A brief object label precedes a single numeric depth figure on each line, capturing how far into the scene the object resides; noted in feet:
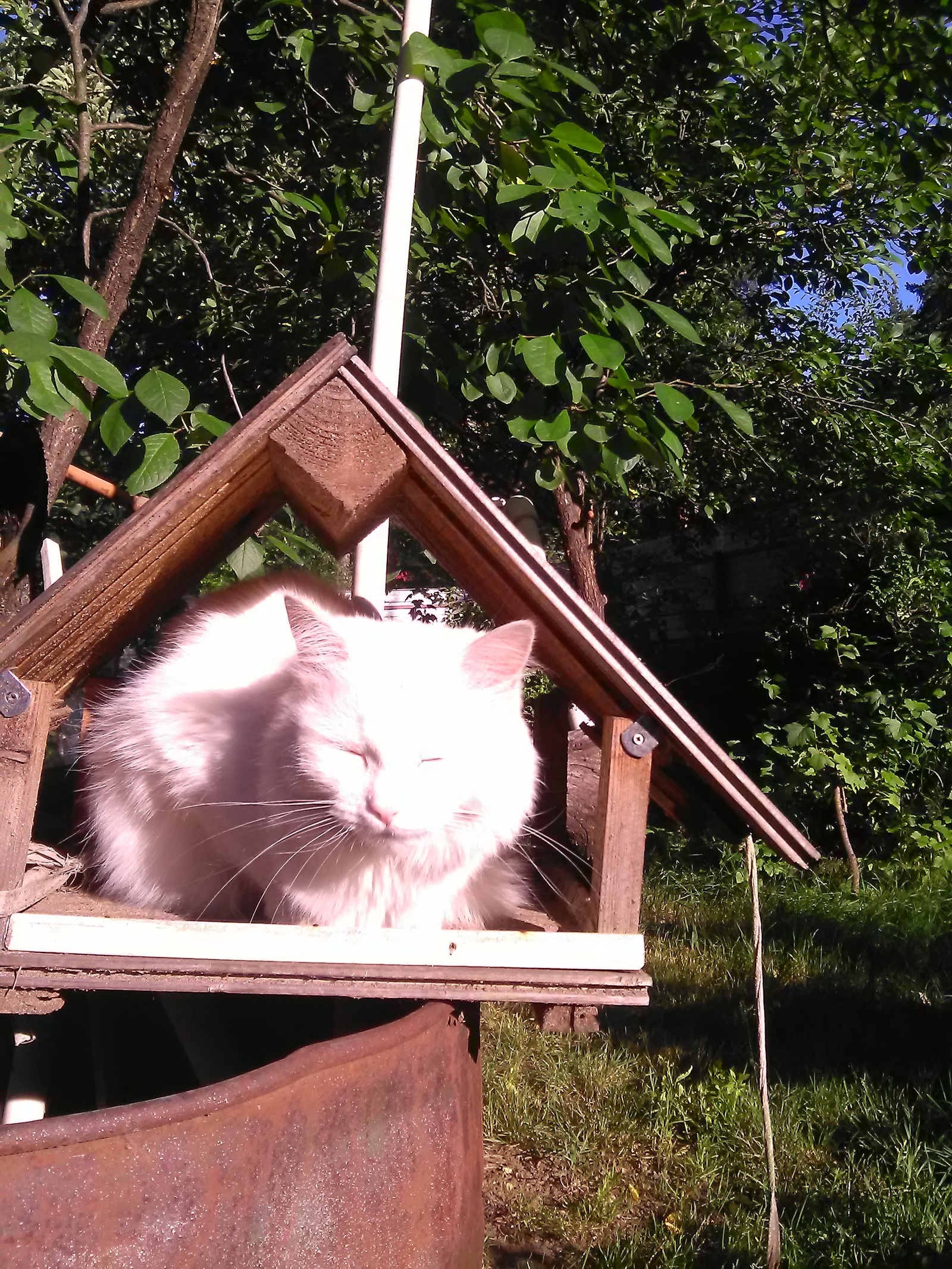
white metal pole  2.46
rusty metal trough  1.27
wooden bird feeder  1.74
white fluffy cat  1.89
